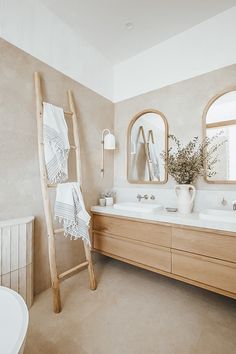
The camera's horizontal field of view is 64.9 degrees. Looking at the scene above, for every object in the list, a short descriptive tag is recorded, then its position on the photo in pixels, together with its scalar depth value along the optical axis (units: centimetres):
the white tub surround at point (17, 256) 138
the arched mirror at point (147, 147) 224
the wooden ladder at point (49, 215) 152
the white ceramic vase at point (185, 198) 180
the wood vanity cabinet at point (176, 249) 136
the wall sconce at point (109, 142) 239
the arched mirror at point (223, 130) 181
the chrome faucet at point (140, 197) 230
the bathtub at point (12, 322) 67
